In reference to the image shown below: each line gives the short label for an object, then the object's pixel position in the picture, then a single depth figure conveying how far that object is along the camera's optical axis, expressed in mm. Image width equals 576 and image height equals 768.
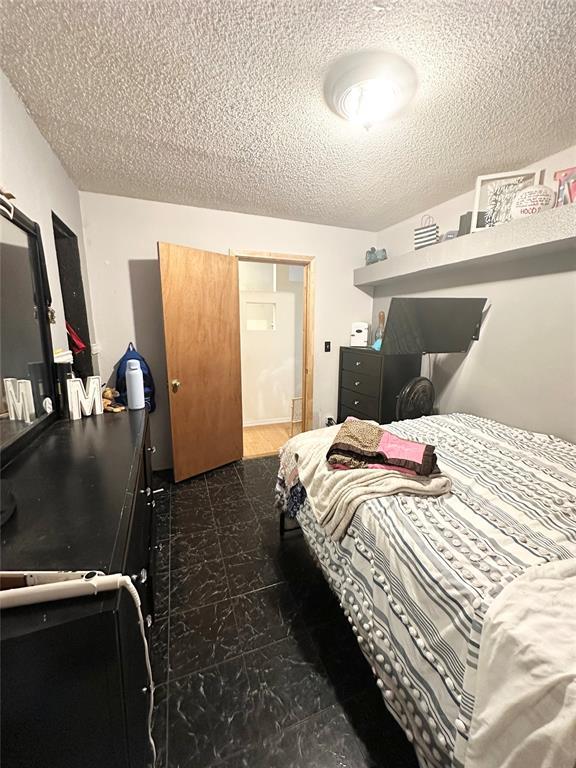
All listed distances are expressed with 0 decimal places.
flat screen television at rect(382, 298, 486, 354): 2053
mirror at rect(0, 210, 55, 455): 1158
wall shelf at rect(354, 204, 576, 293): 1583
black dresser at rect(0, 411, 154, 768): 549
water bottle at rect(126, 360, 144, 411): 1873
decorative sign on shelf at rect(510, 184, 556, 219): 1708
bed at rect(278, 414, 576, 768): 623
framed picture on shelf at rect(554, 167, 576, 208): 1575
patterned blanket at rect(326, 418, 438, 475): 1310
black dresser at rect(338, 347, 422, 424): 2744
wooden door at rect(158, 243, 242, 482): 2482
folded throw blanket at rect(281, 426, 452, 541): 1209
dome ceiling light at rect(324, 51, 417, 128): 1186
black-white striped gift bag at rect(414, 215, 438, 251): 2430
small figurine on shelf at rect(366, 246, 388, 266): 3133
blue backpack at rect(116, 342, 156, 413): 2609
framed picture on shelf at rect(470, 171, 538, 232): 1886
